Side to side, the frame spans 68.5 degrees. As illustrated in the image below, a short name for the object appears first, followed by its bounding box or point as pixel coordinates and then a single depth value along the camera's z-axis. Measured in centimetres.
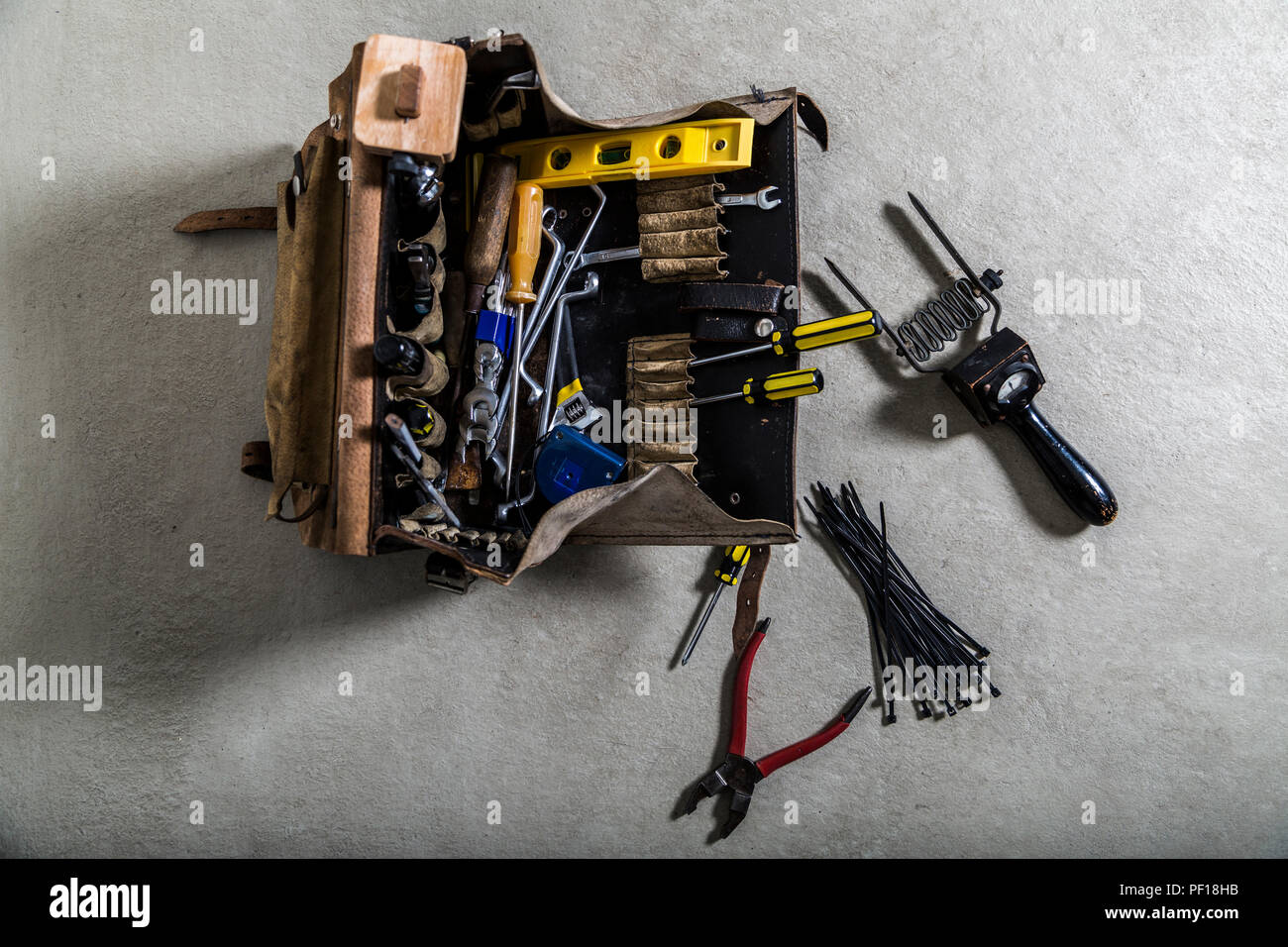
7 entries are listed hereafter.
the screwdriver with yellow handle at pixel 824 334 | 75
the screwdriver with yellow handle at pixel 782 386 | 76
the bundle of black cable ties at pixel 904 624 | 85
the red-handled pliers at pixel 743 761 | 84
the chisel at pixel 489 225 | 76
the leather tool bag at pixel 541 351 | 69
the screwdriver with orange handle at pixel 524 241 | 77
